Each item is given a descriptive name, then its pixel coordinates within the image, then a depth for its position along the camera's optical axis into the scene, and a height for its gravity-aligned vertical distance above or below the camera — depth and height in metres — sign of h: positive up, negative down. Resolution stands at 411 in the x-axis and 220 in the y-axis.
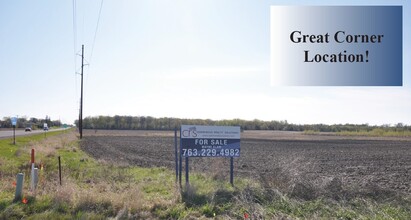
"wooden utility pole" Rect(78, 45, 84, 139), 47.34 +2.91
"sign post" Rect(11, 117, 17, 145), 30.49 -0.11
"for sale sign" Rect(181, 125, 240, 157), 10.45 -0.65
